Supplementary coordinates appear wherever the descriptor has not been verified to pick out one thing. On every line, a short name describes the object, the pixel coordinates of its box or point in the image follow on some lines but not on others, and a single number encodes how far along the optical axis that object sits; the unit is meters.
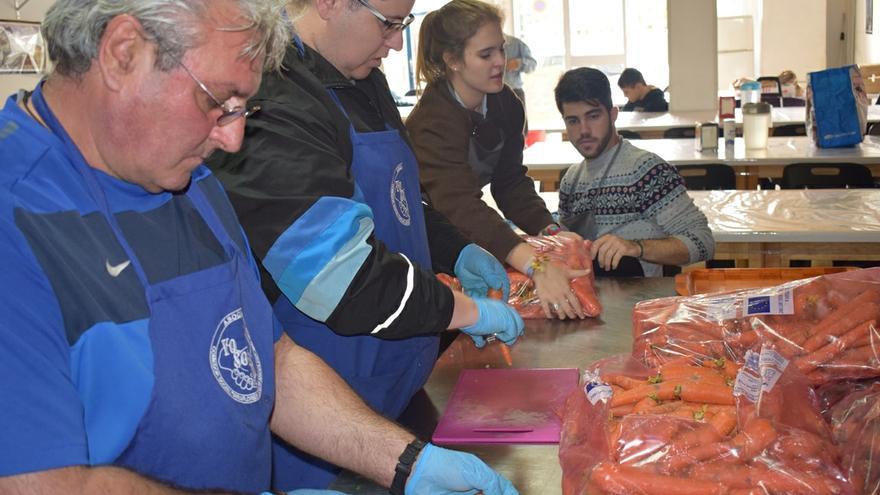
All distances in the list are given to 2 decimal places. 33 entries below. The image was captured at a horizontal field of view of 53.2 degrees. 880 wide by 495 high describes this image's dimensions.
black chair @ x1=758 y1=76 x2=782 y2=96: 8.76
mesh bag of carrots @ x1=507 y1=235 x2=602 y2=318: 2.29
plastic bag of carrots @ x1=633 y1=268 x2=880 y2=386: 1.61
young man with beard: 2.92
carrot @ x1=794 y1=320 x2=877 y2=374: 1.61
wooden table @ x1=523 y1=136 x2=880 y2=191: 4.85
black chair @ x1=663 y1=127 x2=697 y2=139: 6.76
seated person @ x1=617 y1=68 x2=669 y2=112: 8.04
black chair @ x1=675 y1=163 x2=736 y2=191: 4.75
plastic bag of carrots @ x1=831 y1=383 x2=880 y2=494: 1.31
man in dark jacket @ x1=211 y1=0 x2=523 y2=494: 1.53
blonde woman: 2.84
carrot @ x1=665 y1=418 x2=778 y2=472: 1.32
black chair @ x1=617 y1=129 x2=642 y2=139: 6.78
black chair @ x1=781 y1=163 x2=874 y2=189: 4.52
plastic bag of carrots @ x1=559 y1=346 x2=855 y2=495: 1.29
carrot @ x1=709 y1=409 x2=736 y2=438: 1.38
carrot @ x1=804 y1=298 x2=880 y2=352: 1.65
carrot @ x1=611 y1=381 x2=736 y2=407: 1.50
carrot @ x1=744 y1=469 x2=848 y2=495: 1.26
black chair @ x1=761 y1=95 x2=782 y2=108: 8.47
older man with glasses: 0.97
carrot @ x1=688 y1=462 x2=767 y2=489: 1.28
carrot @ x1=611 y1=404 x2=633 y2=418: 1.52
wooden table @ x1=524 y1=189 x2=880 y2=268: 3.35
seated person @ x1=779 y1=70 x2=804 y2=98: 8.60
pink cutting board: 1.62
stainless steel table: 1.49
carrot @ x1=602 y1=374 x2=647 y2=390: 1.61
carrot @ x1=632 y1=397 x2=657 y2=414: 1.50
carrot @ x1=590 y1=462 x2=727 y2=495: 1.28
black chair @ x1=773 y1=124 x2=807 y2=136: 6.54
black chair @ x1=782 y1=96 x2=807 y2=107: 8.32
